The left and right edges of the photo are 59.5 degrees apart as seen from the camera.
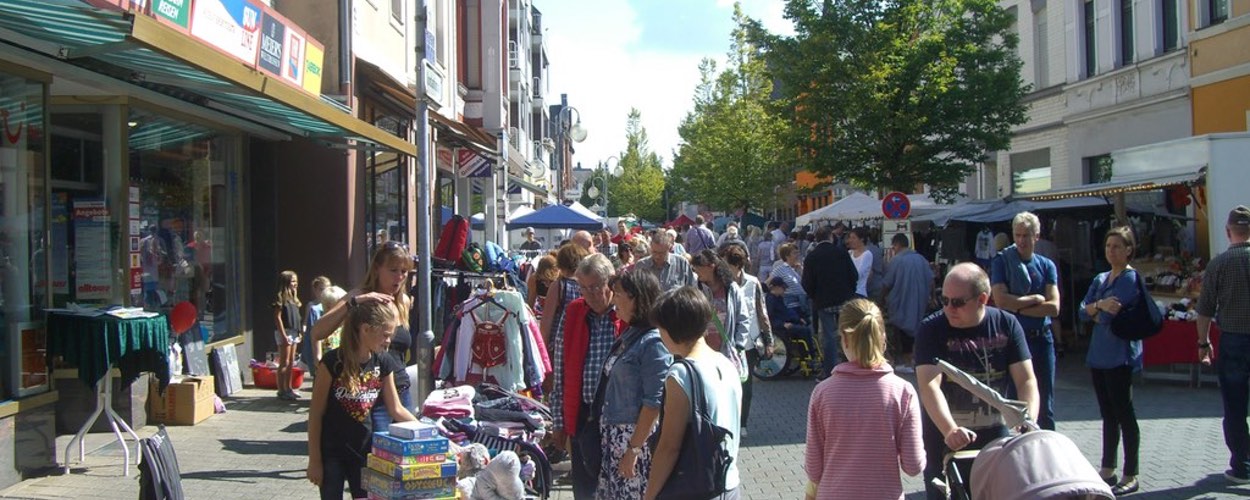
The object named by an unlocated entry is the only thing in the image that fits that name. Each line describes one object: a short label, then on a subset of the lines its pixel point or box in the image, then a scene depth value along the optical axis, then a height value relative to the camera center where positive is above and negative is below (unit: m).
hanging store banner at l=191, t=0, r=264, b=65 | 8.45 +1.95
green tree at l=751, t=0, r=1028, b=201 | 22.12 +3.34
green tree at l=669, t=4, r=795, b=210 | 46.12 +4.54
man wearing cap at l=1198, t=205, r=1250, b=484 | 7.27 -0.57
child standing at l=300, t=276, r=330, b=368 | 9.92 -0.49
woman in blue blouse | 7.05 -0.74
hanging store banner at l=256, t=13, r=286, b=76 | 9.91 +2.03
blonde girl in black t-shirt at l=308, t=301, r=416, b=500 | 4.91 -0.62
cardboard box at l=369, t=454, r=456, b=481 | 4.63 -0.90
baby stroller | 3.09 -0.66
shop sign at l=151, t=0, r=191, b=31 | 7.67 +1.83
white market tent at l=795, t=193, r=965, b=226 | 23.18 +0.96
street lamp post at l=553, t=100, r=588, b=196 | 41.53 +4.85
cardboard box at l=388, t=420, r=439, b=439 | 4.69 -0.73
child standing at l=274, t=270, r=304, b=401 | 10.80 -0.65
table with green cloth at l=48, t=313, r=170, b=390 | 7.46 -0.54
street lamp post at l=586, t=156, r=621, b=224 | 44.60 +2.66
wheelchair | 12.88 -1.26
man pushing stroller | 5.08 -0.48
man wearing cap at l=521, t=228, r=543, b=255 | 23.36 +0.32
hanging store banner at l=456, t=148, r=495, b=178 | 18.42 +1.62
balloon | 9.27 -0.44
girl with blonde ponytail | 4.27 -0.68
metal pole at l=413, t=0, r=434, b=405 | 6.57 +0.14
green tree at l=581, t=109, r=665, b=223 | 86.25 +6.01
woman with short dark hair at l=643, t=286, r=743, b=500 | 4.05 -0.48
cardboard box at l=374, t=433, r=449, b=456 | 4.64 -0.79
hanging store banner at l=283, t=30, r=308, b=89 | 10.65 +2.02
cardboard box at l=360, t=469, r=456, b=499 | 4.66 -0.98
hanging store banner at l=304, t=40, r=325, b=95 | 11.37 +2.07
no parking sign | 16.34 +0.67
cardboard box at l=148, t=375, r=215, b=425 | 9.61 -1.23
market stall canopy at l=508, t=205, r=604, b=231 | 22.34 +0.78
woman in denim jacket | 4.54 -0.58
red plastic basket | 11.79 -1.23
